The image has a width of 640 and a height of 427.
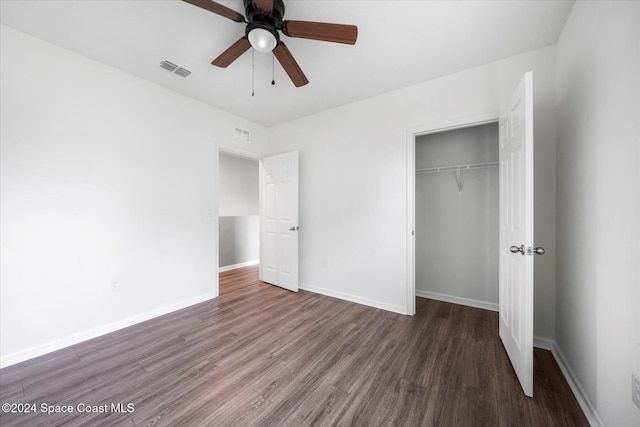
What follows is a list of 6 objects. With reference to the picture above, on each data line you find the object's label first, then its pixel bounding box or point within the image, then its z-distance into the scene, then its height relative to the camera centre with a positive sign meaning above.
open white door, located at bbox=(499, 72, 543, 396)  1.46 -0.13
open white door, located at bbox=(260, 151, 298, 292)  3.46 -0.13
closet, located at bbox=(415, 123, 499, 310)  2.78 -0.05
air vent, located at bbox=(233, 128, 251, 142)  3.51 +1.21
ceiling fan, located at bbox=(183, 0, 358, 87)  1.38 +1.18
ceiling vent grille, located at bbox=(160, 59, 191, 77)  2.26 +1.47
